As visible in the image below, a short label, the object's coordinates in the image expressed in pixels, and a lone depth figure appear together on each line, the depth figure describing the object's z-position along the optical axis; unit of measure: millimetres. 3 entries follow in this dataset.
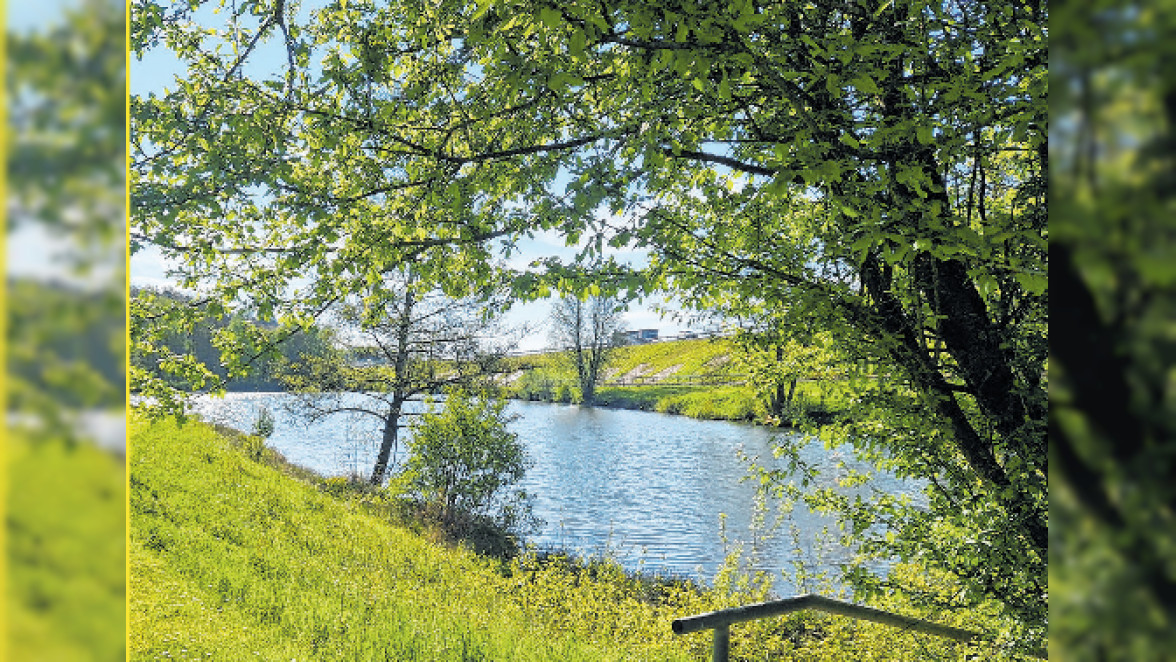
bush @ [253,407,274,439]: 14573
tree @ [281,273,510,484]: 14453
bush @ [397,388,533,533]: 12477
